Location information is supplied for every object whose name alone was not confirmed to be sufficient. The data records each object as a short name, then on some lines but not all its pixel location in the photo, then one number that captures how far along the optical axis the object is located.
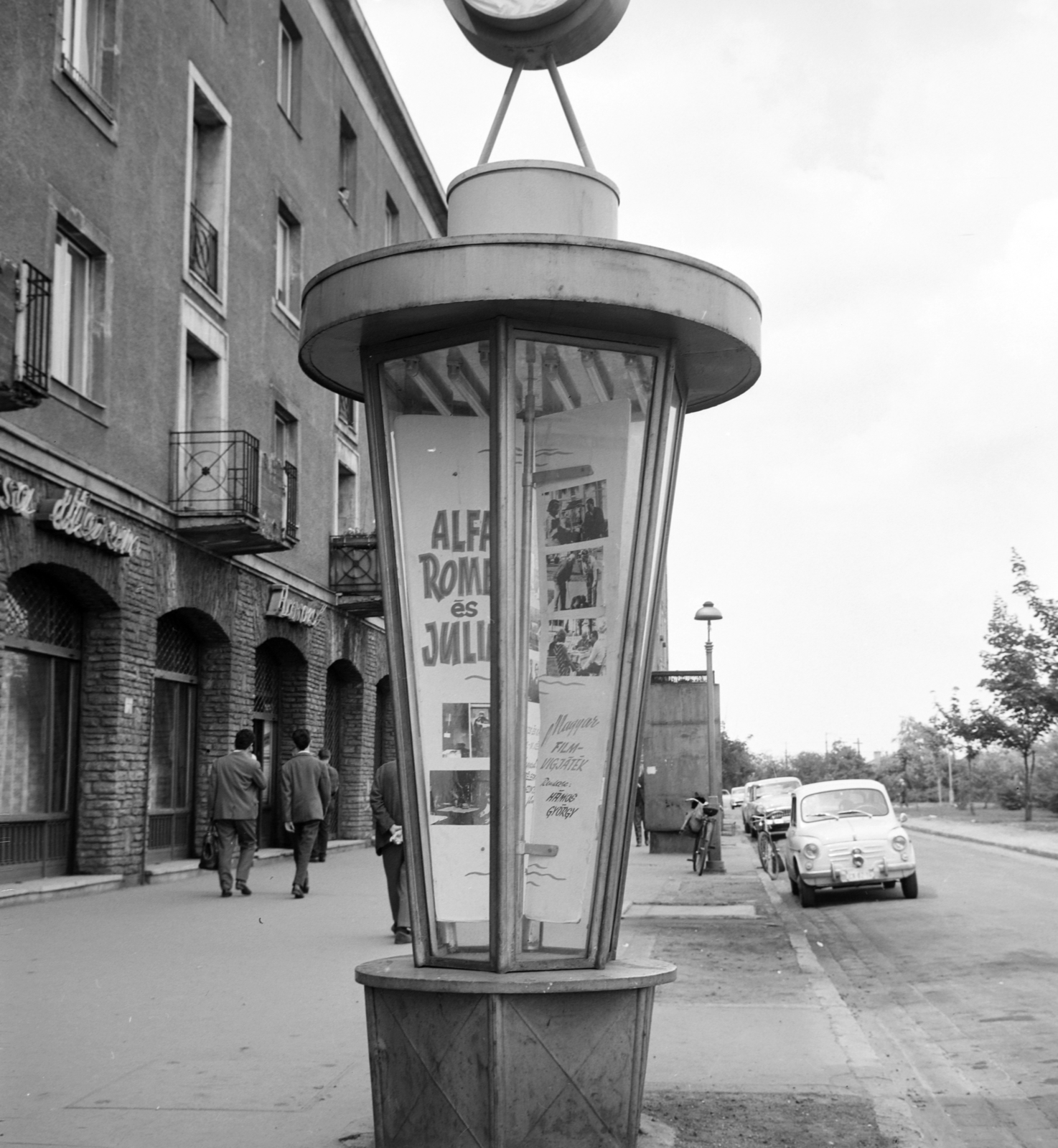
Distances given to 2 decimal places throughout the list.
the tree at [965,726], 43.97
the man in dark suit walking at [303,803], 15.68
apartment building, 15.42
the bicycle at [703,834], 22.19
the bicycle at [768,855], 22.69
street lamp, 23.22
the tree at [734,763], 84.50
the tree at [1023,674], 40.88
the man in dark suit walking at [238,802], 15.70
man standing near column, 11.55
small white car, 18.00
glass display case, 5.36
